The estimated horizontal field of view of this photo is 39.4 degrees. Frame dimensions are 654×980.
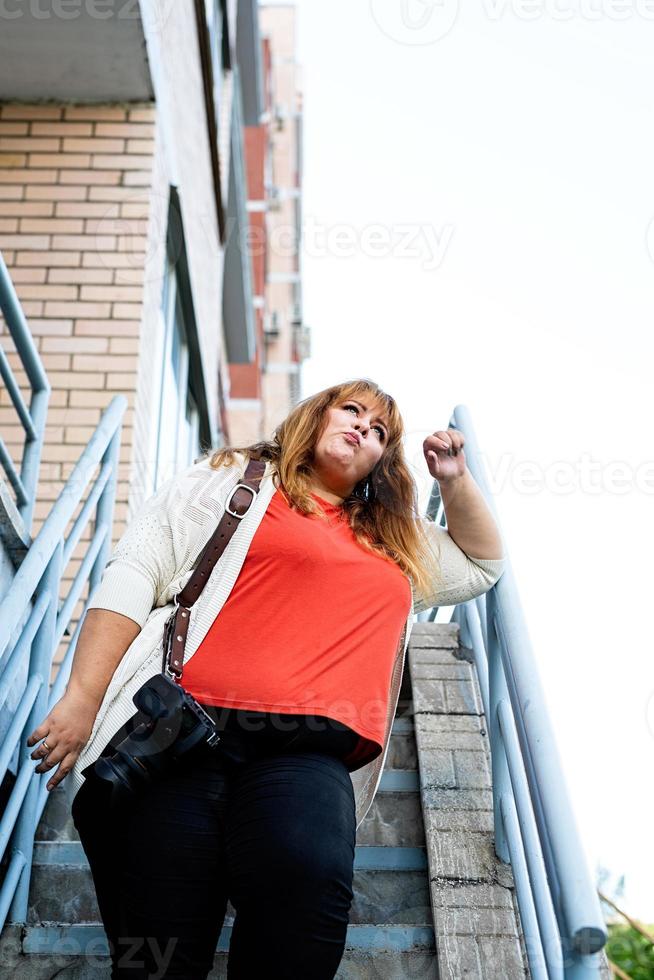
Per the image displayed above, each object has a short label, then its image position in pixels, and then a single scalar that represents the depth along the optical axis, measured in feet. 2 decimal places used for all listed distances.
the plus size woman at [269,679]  5.60
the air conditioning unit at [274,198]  79.92
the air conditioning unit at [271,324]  83.76
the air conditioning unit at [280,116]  90.75
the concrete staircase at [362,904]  7.76
